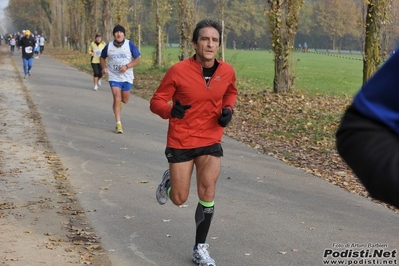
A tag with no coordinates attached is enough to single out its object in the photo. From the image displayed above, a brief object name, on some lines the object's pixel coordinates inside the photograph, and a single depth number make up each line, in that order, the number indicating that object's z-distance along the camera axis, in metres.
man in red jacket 5.70
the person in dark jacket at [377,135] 1.79
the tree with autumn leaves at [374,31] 14.98
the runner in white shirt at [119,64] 13.29
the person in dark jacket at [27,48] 28.08
